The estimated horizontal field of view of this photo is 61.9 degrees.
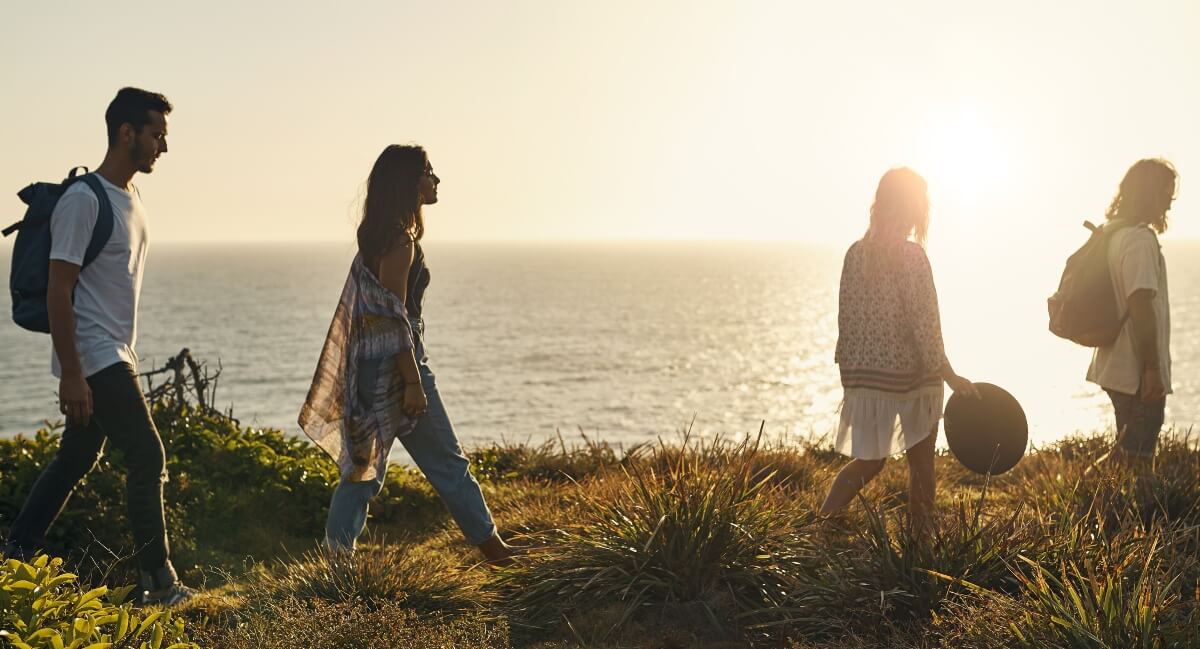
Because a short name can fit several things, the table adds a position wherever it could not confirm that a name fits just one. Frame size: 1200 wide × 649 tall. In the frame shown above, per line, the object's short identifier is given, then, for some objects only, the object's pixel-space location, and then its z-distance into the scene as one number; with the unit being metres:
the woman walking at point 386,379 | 4.95
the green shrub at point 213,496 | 6.04
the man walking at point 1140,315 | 5.40
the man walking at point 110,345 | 4.54
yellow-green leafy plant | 2.87
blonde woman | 5.17
